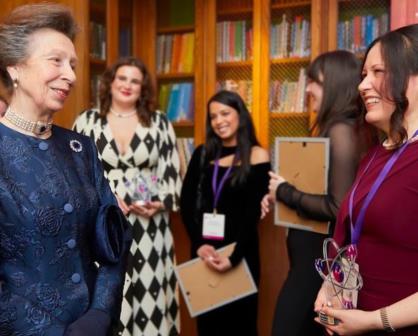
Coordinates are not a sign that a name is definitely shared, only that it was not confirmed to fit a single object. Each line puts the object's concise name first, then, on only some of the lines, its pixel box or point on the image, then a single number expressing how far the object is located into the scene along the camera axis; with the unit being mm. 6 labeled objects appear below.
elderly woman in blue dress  1293
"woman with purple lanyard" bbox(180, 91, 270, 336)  2916
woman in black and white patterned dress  2875
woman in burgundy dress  1366
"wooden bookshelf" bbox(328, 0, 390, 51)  3295
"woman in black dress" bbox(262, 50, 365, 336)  2055
